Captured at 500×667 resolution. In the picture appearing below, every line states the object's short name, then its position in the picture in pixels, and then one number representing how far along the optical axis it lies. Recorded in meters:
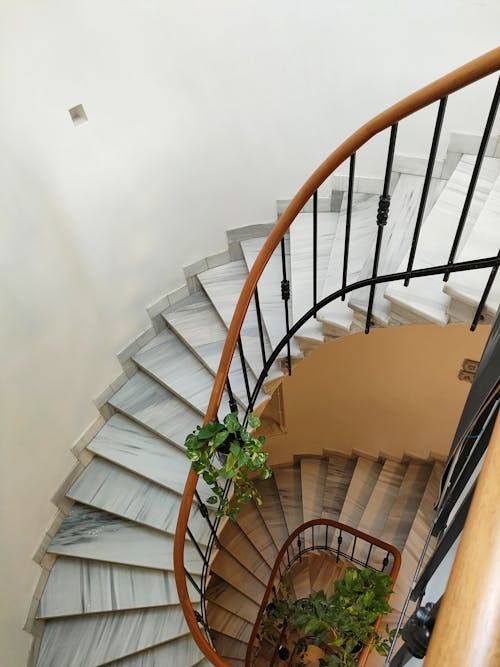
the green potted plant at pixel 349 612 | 3.51
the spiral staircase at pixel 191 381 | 2.98
